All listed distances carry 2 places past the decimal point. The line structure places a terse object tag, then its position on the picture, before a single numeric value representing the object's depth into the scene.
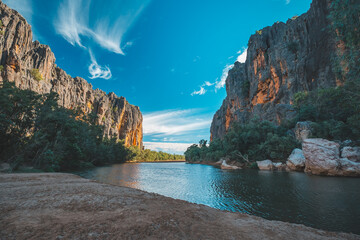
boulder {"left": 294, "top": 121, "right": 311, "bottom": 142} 27.56
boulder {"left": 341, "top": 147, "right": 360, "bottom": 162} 17.42
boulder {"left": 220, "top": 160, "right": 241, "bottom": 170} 32.75
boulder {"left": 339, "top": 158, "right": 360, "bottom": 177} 16.39
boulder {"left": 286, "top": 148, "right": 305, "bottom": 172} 23.03
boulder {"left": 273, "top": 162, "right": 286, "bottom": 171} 26.28
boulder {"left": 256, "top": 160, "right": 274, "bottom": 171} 27.65
